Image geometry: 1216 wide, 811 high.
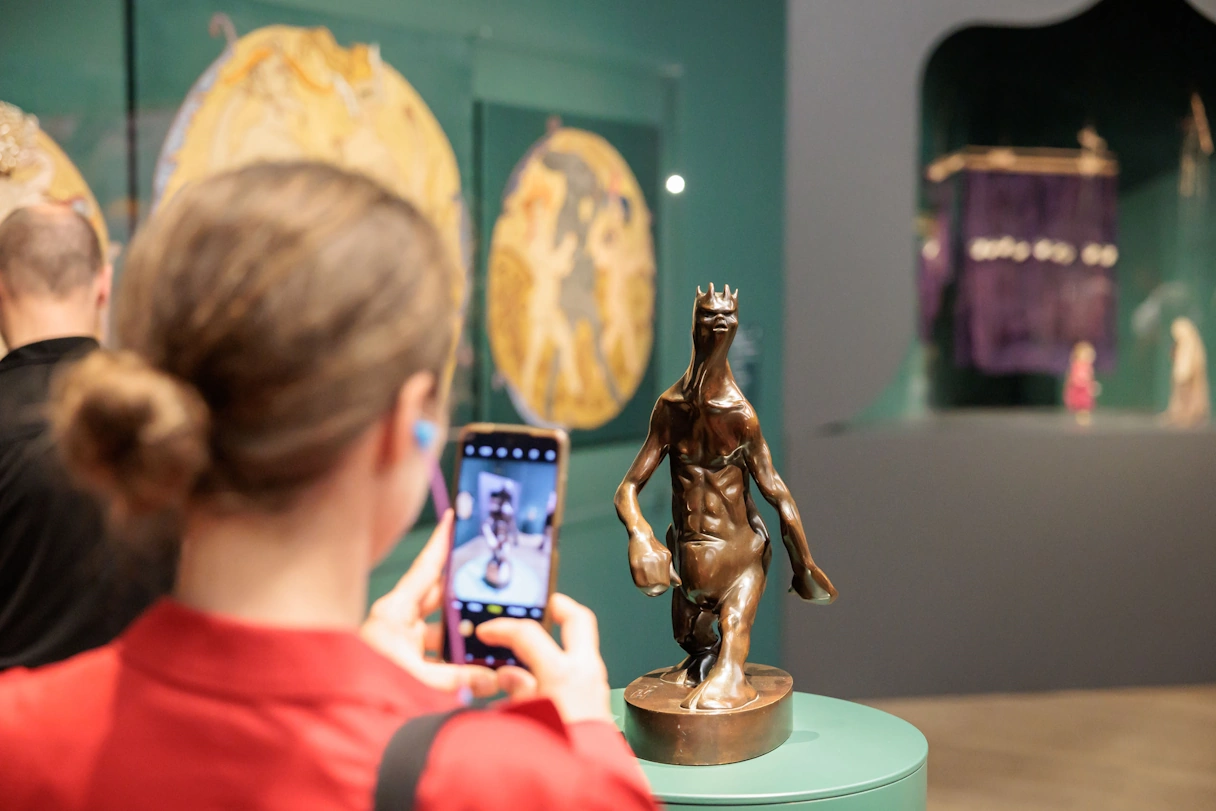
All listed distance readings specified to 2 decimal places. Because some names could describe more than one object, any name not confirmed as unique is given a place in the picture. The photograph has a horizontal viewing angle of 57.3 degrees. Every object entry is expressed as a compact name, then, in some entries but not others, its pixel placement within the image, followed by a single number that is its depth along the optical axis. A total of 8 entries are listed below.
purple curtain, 5.72
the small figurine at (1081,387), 5.83
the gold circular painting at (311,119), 2.80
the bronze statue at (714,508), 1.91
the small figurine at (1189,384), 5.36
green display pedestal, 1.66
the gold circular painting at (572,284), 3.66
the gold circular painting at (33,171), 2.41
